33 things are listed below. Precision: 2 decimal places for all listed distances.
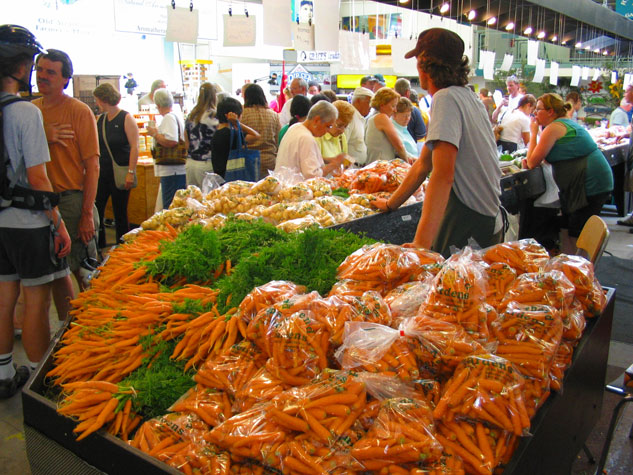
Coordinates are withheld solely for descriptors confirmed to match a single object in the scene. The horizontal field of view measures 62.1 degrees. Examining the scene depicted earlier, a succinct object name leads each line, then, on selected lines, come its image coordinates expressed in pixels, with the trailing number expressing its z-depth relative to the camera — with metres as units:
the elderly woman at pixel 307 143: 4.49
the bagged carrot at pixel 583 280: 1.94
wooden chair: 2.71
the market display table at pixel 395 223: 3.32
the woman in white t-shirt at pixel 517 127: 8.56
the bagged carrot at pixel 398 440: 1.24
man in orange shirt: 3.54
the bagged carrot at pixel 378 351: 1.49
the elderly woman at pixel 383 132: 5.45
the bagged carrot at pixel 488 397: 1.35
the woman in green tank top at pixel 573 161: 5.22
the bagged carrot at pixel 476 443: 1.28
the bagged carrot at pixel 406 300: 1.80
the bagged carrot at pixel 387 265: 2.04
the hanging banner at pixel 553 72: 12.56
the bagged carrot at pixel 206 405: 1.59
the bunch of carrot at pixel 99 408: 1.63
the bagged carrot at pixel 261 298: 1.86
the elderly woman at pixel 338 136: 5.49
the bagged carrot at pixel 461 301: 1.63
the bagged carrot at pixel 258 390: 1.52
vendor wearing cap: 2.53
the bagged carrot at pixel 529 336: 1.54
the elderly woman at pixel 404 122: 5.81
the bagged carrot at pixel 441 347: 1.51
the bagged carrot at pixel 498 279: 1.88
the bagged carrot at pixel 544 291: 1.77
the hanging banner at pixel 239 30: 5.86
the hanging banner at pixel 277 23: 5.64
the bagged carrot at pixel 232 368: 1.65
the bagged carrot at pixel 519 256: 2.06
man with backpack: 2.86
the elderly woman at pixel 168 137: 6.13
